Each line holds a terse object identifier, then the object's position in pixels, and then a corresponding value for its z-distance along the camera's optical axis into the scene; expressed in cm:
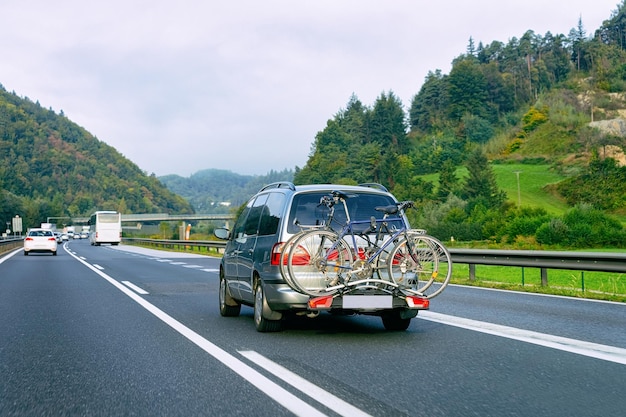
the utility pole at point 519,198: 11345
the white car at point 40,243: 4378
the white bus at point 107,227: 7419
